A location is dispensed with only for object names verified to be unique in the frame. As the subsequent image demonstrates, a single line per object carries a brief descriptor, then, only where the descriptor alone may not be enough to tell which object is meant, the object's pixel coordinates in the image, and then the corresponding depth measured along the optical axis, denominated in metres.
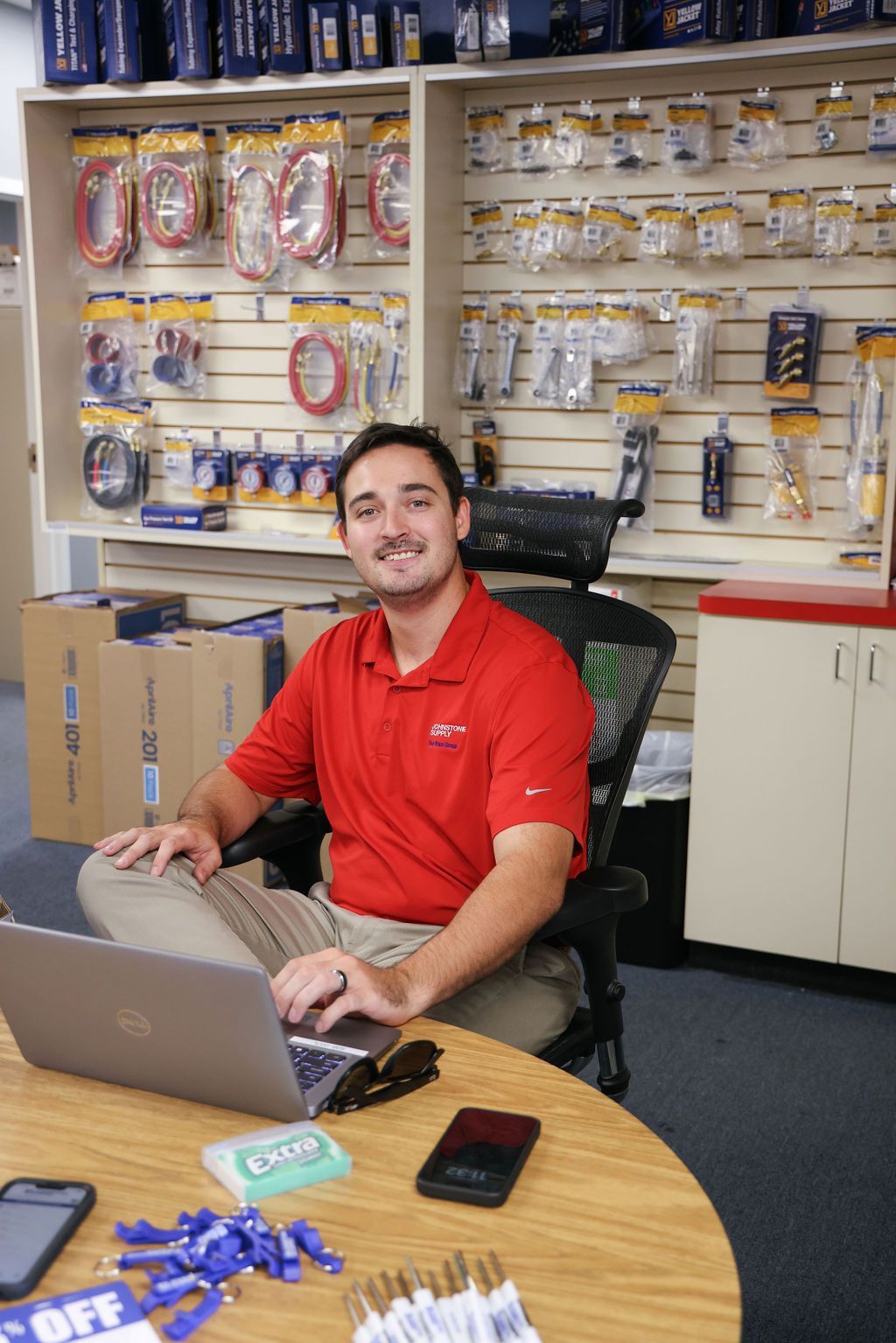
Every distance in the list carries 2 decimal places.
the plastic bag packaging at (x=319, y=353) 3.92
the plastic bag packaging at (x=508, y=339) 3.69
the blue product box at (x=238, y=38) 3.68
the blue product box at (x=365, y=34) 3.55
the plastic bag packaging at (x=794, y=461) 3.43
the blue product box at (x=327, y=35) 3.60
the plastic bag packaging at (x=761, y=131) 3.32
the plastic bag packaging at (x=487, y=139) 3.63
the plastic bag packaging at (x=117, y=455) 4.27
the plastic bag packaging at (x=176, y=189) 3.98
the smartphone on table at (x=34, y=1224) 0.97
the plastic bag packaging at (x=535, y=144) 3.58
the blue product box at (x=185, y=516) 4.08
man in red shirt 1.64
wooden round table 0.96
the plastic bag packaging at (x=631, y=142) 3.46
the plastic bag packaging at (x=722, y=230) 3.38
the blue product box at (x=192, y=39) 3.72
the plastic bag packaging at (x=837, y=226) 3.28
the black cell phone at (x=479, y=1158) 1.08
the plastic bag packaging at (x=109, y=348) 4.25
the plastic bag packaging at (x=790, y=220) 3.32
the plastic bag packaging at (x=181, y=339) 4.15
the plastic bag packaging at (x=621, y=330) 3.51
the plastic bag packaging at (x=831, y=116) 3.24
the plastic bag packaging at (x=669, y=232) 3.44
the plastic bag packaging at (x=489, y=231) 3.68
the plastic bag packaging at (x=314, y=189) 3.78
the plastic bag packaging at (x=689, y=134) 3.36
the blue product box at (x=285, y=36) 3.62
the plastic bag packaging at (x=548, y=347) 3.64
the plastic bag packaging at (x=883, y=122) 3.17
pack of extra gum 1.09
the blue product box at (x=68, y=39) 3.85
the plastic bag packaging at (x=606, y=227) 3.52
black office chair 1.80
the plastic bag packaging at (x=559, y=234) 3.55
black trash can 3.30
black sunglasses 1.22
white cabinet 3.06
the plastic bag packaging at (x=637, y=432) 3.57
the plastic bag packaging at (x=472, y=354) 3.73
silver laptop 1.11
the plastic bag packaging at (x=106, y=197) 4.11
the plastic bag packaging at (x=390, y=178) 3.71
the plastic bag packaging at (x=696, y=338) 3.46
